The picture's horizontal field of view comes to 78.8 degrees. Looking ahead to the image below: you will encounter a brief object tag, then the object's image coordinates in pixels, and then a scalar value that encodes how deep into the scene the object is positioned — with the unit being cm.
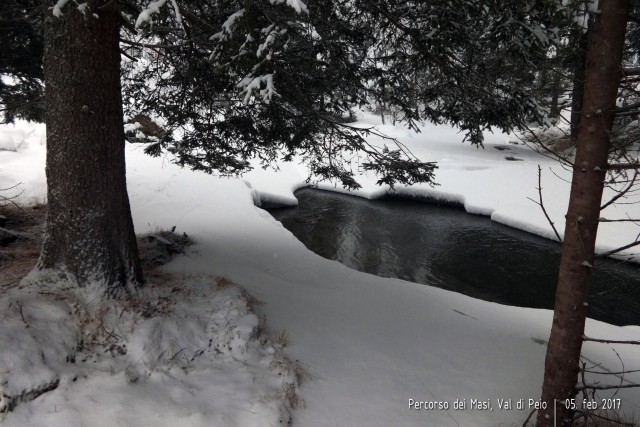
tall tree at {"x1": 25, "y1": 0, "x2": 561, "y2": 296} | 369
